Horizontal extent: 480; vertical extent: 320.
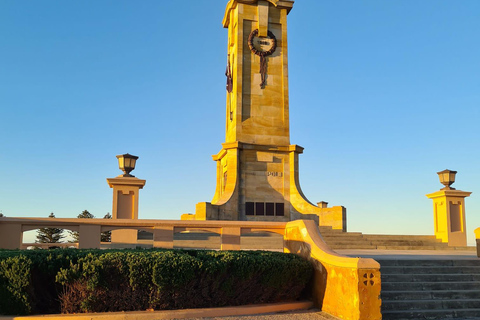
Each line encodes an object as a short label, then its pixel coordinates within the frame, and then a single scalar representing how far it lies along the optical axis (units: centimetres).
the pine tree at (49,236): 3972
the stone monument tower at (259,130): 2584
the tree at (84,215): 4188
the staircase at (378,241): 1994
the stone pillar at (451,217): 2348
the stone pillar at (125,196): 2078
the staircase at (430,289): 1027
